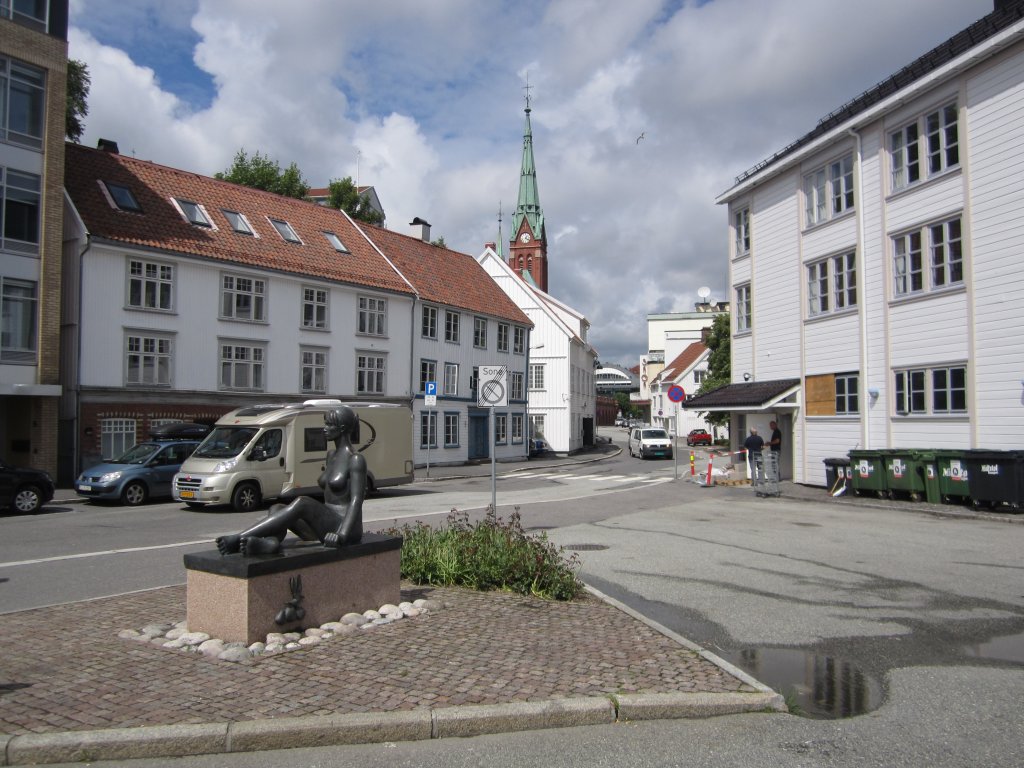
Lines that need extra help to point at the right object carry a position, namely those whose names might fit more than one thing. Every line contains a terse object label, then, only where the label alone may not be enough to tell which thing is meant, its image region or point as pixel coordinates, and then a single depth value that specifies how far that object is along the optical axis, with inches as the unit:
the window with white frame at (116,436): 978.1
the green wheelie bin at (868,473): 781.9
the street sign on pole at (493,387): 543.2
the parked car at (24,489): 676.7
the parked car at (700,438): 2522.1
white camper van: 703.1
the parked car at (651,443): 1776.6
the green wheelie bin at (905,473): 739.4
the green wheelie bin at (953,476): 690.2
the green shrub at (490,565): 331.9
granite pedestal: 240.4
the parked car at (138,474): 751.7
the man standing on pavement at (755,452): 872.9
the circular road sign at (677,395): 1040.2
